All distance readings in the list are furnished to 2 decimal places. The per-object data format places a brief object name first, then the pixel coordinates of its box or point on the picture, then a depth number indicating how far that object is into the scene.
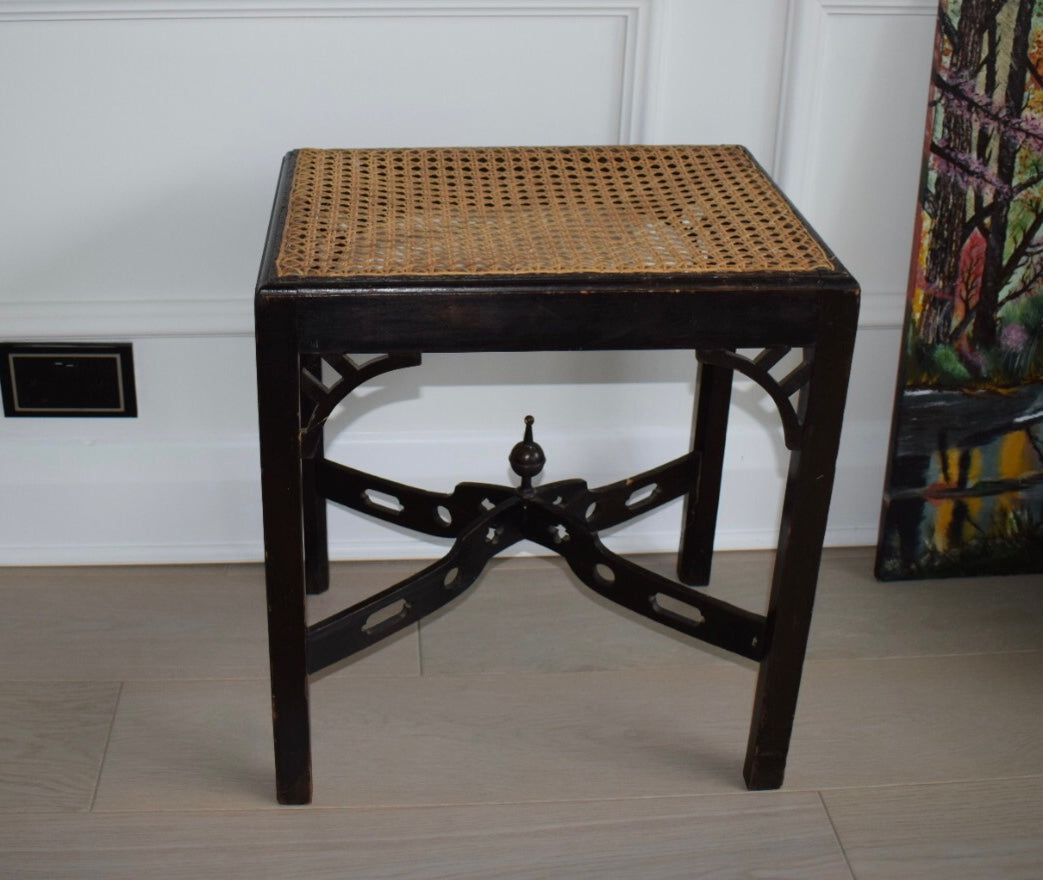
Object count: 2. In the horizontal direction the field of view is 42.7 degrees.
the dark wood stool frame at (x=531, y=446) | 1.04
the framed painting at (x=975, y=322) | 1.41
